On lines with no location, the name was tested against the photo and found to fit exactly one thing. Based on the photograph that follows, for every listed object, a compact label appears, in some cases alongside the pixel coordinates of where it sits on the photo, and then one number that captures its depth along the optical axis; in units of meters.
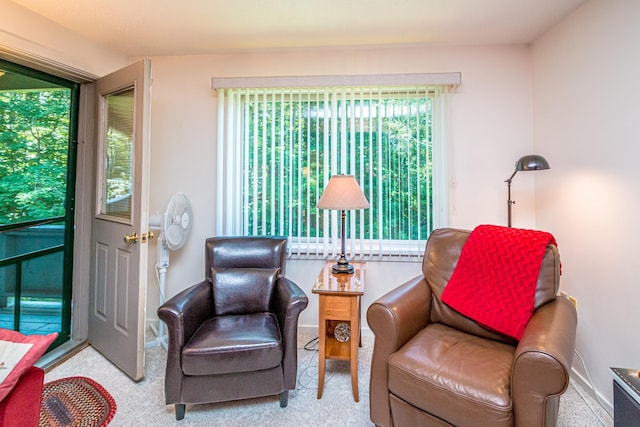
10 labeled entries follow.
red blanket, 1.45
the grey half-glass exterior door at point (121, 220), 1.85
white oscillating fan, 2.07
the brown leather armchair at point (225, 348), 1.48
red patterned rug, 1.54
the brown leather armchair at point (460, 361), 1.07
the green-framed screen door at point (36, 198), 1.87
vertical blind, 2.32
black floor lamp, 1.83
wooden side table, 1.68
